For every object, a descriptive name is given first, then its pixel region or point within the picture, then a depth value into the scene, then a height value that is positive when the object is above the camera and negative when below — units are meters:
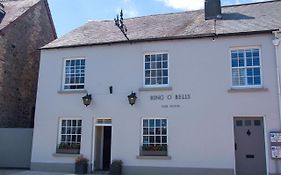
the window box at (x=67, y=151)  15.37 -0.69
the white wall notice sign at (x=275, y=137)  12.80 +0.10
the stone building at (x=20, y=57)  18.06 +4.78
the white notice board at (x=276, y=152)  12.73 -0.50
